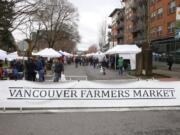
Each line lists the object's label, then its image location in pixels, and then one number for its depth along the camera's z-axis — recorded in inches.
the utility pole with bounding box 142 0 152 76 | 559.7
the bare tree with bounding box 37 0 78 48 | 1394.9
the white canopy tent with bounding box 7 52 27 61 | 598.6
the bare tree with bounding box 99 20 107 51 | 2072.7
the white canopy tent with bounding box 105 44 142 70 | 620.4
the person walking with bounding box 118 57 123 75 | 607.3
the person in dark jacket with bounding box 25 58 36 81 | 377.4
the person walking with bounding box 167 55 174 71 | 749.5
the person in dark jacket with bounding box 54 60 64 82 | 380.7
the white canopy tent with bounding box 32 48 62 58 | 630.8
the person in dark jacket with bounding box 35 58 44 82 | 405.2
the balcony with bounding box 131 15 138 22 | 1383.7
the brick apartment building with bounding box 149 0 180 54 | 943.4
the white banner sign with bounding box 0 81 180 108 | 224.8
